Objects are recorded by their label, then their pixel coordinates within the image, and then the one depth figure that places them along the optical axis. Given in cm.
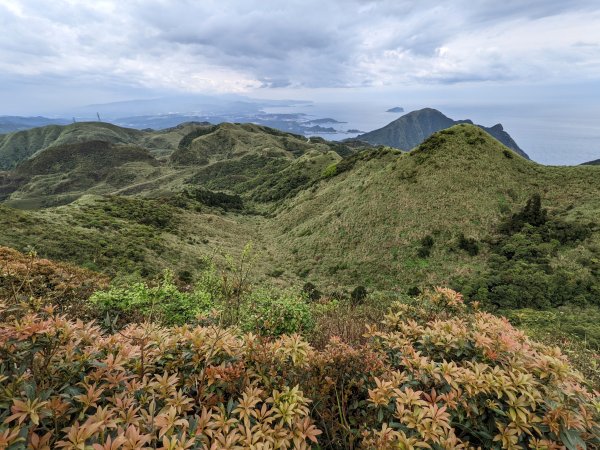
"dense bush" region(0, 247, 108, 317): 941
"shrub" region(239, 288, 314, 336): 846
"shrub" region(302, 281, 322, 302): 2500
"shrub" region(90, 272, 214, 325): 920
